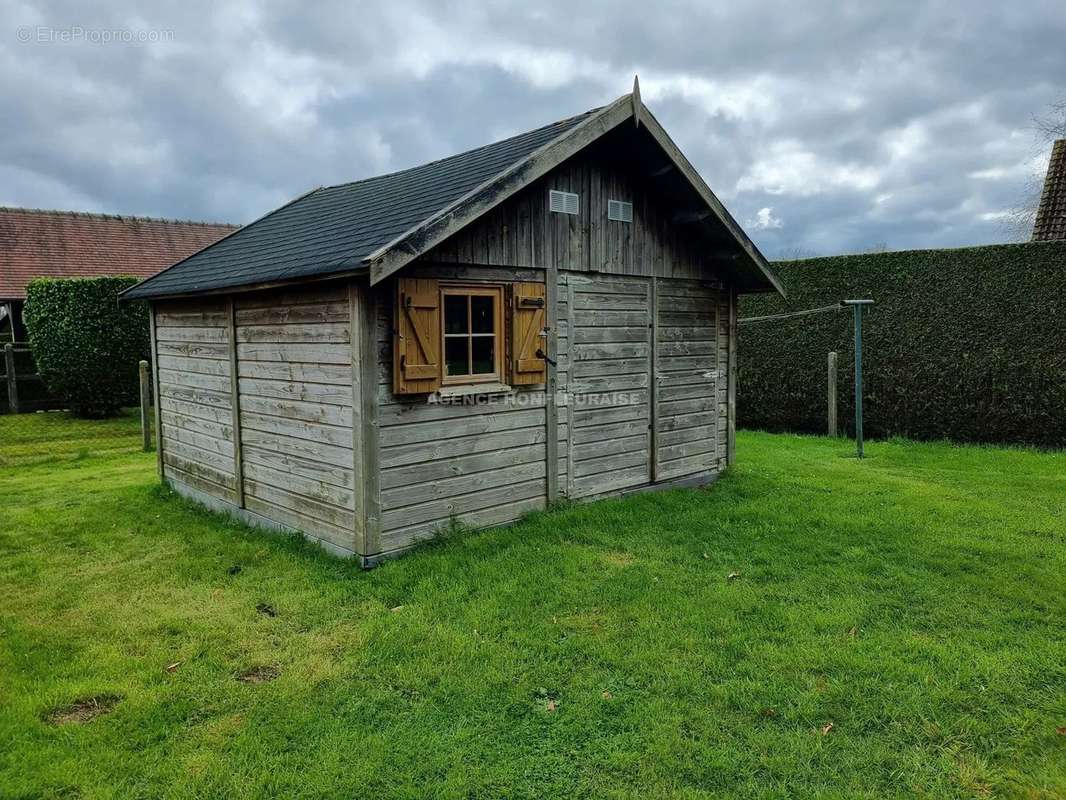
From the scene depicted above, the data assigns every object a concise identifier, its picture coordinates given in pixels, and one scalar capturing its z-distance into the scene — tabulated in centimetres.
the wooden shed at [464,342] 615
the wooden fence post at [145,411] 1255
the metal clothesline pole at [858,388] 1116
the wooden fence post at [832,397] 1320
